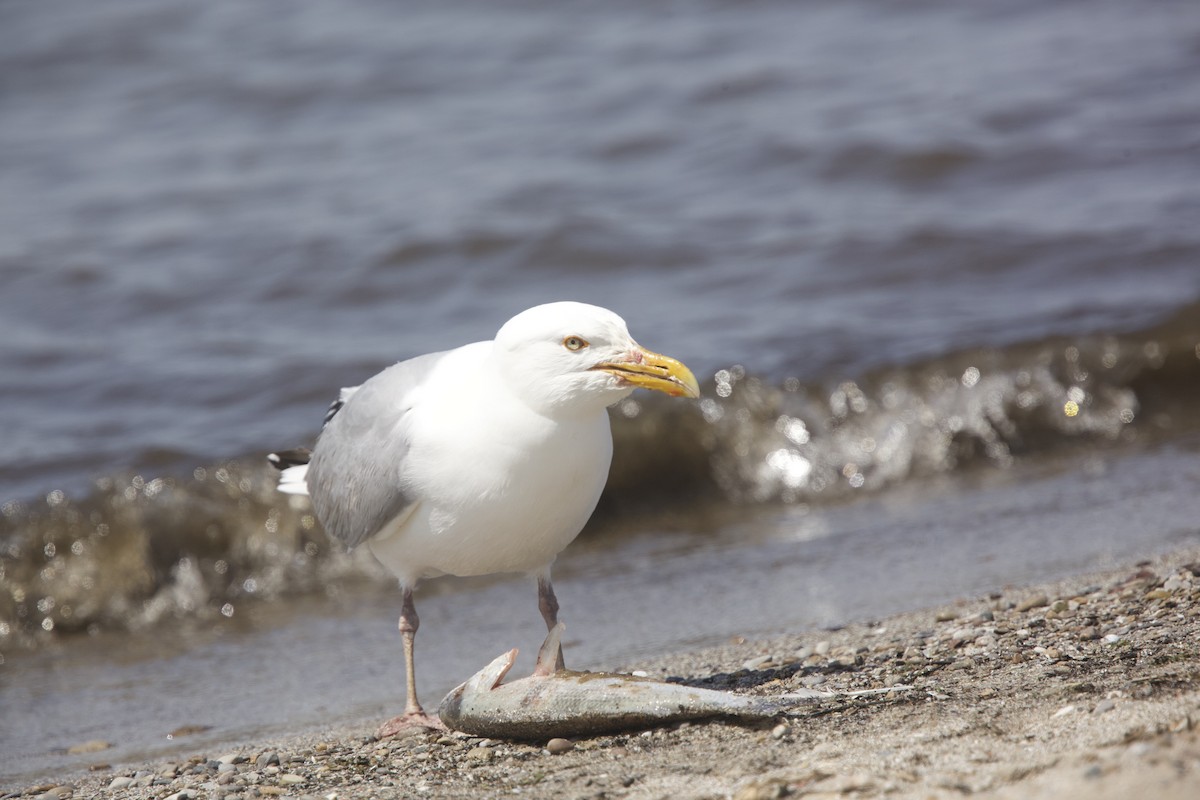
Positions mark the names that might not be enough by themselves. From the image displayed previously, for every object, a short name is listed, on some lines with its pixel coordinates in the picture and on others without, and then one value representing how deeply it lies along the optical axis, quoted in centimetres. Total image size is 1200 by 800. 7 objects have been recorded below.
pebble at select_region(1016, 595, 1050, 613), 1083
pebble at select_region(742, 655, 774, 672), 1053
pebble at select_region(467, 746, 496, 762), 902
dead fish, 861
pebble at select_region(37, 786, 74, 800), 978
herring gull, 885
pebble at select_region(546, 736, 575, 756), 883
